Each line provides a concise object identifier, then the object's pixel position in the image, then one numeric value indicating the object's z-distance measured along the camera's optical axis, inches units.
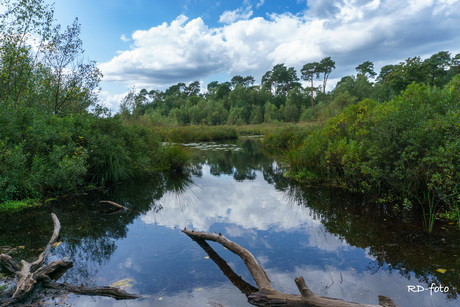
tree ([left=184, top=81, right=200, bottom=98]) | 3929.6
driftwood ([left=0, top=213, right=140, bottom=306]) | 129.7
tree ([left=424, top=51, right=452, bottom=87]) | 1974.2
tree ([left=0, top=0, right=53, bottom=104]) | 435.8
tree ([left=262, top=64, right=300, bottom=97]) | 3038.1
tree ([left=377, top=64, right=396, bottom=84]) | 2786.9
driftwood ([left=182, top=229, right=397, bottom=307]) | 114.0
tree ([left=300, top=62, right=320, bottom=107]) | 2570.4
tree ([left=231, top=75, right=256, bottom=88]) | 3560.5
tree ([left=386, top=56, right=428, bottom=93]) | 1844.2
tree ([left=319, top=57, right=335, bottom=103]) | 2483.8
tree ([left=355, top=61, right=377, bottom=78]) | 2907.5
